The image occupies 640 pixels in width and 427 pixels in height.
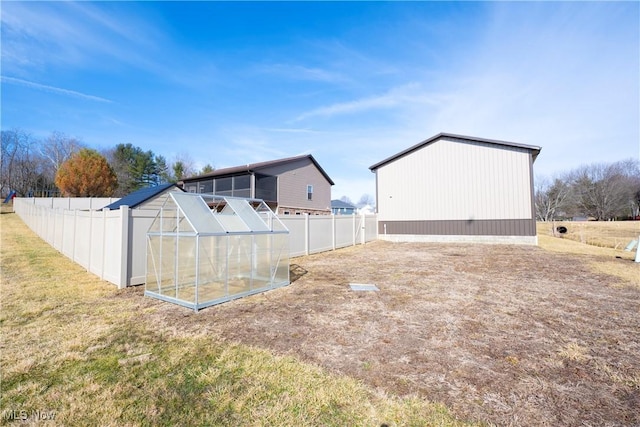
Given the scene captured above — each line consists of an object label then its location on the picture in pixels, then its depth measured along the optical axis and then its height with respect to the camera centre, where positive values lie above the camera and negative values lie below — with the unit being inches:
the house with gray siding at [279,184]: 948.6 +144.9
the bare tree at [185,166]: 1641.0 +368.9
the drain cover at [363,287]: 280.5 -66.3
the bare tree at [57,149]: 1668.3 +449.4
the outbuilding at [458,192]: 660.7 +79.4
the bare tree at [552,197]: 1779.0 +161.1
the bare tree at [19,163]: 1669.5 +360.4
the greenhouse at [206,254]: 232.2 -29.0
